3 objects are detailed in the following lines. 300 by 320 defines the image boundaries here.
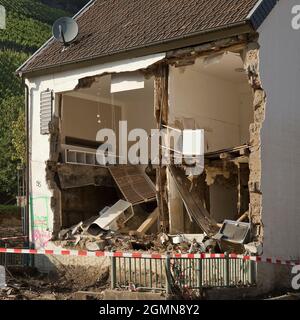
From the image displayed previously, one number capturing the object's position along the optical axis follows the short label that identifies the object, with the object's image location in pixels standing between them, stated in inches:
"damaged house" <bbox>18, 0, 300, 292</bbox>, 645.3
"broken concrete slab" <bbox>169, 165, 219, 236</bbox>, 693.3
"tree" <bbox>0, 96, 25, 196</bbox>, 1267.2
